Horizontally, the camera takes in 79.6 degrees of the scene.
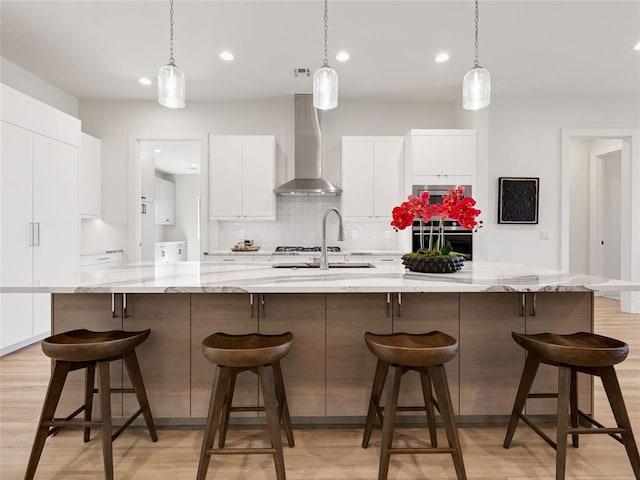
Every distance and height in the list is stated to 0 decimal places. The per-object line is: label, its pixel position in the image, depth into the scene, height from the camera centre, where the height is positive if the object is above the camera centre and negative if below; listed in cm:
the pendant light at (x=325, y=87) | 228 +90
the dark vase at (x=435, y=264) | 231 -16
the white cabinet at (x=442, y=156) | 463 +98
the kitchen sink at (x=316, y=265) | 291 -22
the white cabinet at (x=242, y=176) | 487 +77
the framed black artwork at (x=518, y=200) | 498 +49
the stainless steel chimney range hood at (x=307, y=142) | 494 +123
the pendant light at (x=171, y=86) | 228 +90
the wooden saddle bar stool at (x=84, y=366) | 169 -60
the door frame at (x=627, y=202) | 504 +47
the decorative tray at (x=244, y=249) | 489 -16
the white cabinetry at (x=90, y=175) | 473 +78
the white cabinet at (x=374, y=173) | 486 +81
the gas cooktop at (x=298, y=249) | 483 -16
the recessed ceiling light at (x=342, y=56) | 381 +182
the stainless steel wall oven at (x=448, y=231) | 464 +7
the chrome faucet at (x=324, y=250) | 255 -9
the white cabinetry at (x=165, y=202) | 901 +86
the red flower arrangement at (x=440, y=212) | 228 +16
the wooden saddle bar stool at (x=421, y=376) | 162 -63
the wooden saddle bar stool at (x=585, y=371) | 165 -60
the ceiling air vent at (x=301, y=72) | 422 +184
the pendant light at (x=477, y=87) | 236 +93
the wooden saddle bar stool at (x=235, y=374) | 161 -63
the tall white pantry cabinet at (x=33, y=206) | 341 +30
